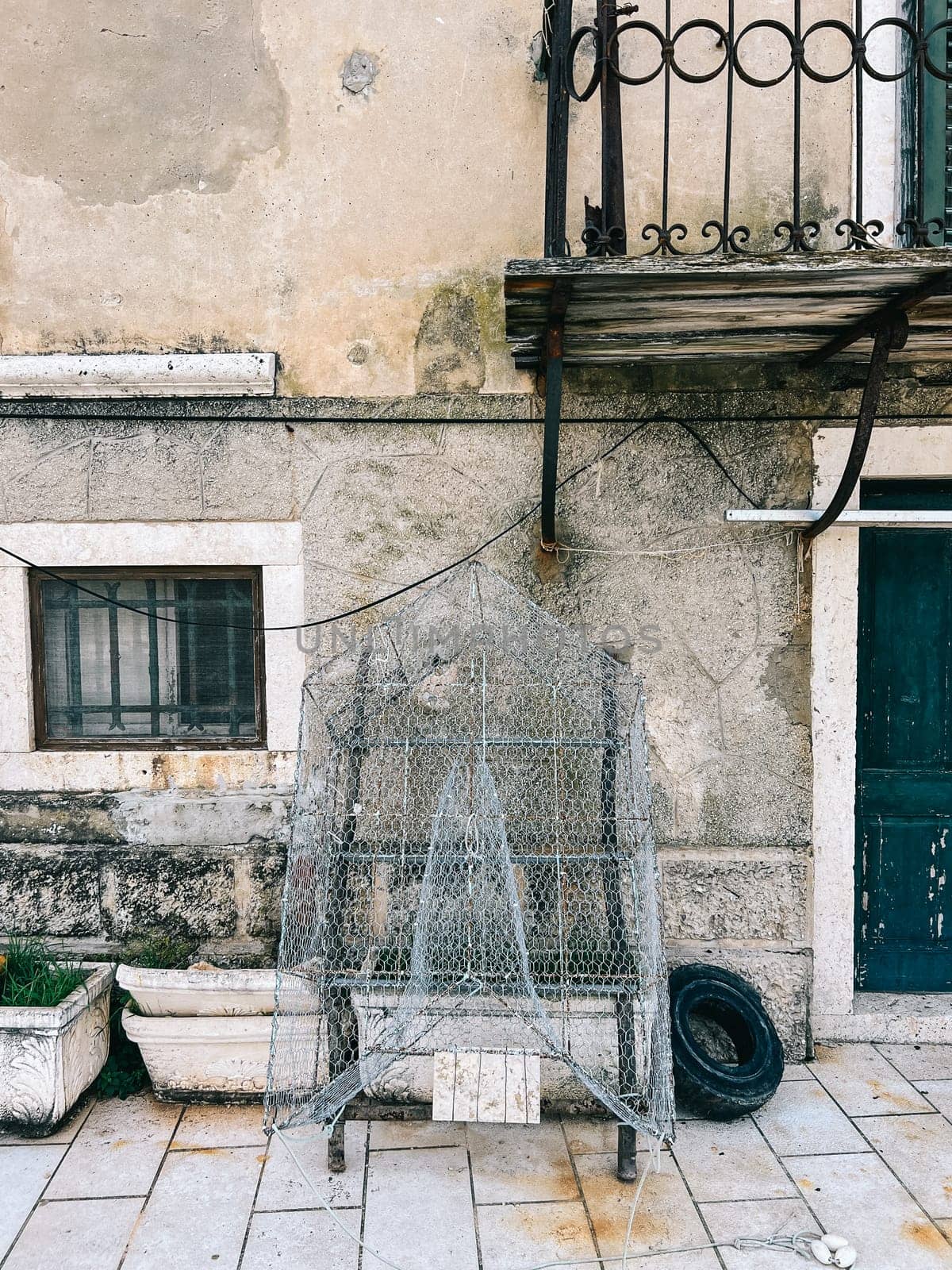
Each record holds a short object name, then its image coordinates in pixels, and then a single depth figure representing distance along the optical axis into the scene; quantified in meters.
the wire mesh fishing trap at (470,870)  3.20
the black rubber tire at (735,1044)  3.51
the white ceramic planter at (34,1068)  3.41
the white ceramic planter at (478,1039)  3.40
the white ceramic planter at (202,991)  3.52
